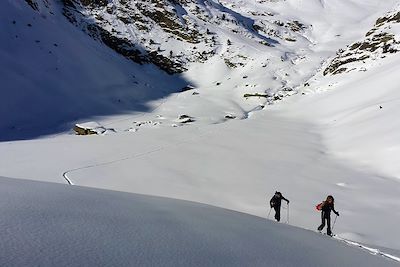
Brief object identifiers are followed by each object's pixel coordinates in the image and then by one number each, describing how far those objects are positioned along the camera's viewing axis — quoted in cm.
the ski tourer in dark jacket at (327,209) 1187
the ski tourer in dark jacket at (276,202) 1270
